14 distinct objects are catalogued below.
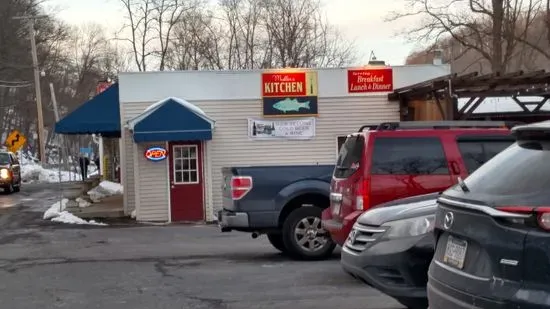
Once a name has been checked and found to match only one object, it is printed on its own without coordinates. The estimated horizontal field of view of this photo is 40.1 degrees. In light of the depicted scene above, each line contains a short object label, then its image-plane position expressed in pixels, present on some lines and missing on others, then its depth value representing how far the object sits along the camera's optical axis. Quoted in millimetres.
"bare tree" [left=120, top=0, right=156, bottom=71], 56844
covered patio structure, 16906
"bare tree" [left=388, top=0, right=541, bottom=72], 37156
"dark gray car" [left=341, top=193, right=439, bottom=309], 6570
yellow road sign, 43406
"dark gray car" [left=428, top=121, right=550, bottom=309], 3906
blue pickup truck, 11453
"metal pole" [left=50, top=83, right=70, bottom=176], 30906
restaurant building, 20031
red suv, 8969
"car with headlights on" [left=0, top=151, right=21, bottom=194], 33397
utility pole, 42994
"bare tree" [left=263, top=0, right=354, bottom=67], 48281
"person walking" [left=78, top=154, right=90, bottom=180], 37706
